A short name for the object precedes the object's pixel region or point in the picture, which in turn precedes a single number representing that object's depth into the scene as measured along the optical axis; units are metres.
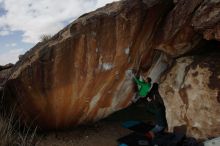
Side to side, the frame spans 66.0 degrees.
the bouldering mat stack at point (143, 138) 2.40
